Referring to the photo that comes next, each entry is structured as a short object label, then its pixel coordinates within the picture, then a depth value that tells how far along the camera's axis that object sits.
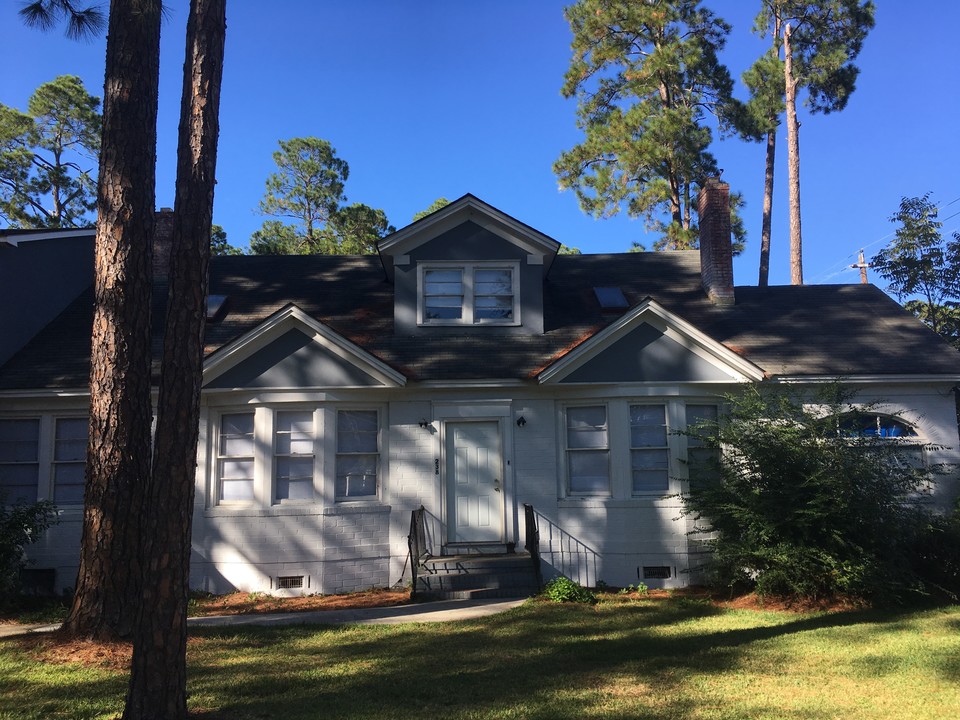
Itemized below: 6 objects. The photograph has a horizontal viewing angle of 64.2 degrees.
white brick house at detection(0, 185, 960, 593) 11.87
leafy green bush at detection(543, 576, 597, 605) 10.39
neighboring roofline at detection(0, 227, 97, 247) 12.98
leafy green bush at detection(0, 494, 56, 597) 10.41
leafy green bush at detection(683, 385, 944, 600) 9.93
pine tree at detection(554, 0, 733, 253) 25.20
